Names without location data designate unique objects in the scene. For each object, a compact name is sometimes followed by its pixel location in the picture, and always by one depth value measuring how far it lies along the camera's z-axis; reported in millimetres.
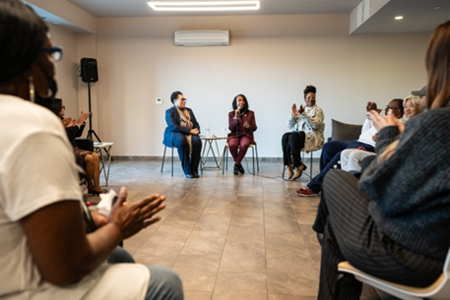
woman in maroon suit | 5531
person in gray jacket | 1012
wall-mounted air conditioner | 6418
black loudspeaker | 6426
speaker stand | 6581
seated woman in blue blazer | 5258
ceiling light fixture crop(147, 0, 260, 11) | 5406
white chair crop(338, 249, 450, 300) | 1043
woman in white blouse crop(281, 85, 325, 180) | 4996
